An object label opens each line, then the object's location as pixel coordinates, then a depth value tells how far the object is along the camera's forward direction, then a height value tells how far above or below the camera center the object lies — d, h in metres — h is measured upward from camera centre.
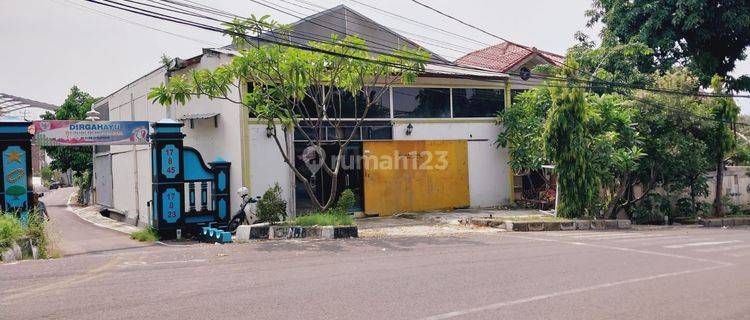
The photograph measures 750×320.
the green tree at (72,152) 38.94 +1.46
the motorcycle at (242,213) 15.62 -1.15
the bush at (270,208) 15.08 -0.97
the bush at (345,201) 14.98 -0.85
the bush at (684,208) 20.95 -1.76
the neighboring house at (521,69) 21.30 +3.76
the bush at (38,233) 11.27 -1.08
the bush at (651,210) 20.27 -1.73
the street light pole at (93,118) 20.29 +1.81
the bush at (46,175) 84.77 +0.00
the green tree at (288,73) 13.16 +2.20
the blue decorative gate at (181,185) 15.09 -0.37
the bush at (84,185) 36.56 -0.68
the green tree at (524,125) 19.73 +1.21
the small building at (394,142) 17.41 +0.79
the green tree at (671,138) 18.95 +0.63
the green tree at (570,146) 17.16 +0.41
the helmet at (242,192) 15.58 -0.57
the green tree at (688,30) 25.89 +5.63
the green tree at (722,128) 20.27 +0.94
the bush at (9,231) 10.47 -0.99
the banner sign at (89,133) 14.77 +1.06
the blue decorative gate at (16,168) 13.50 +0.19
